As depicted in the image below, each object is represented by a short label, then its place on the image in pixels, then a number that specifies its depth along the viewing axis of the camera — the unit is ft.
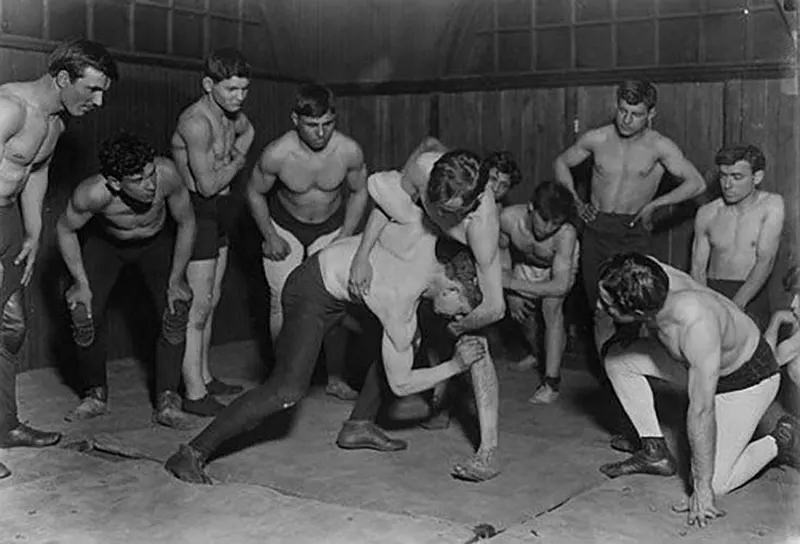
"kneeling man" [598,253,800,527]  11.54
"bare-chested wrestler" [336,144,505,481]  12.10
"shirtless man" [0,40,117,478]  13.30
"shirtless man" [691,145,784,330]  16.74
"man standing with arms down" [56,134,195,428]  14.78
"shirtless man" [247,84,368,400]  16.84
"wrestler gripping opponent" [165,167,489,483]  12.80
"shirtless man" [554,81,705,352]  18.22
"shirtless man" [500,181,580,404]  17.99
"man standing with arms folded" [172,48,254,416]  16.12
